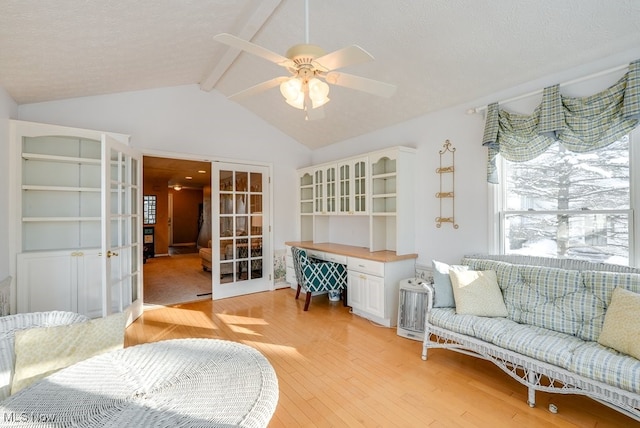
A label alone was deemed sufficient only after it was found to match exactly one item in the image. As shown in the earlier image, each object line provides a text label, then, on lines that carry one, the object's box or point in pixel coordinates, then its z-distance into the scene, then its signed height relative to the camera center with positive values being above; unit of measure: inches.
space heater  116.8 -39.1
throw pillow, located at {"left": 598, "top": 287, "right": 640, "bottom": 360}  67.1 -26.7
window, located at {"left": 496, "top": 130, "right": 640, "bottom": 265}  89.6 +3.0
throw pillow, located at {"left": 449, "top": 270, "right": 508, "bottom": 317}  95.6 -26.7
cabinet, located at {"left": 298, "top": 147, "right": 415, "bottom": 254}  140.9 +8.9
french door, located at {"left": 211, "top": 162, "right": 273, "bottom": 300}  177.0 -9.9
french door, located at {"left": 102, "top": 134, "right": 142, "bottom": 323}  107.8 -6.1
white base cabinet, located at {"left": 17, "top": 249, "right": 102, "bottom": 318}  113.8 -27.1
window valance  81.5 +29.0
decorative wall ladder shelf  130.1 +14.0
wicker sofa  66.3 -33.2
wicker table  38.7 -27.0
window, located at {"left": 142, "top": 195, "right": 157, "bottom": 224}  365.4 +7.7
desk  132.3 -30.8
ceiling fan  61.3 +33.0
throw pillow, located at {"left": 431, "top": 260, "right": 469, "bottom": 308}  104.0 -26.3
